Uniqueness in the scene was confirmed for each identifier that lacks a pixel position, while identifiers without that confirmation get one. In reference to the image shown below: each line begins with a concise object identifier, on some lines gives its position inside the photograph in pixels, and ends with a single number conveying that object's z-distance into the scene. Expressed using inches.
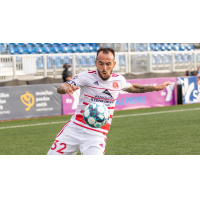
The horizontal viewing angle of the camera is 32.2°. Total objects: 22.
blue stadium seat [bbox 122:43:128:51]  932.6
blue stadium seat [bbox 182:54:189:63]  932.7
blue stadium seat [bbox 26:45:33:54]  912.1
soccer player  193.5
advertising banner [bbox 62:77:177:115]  640.4
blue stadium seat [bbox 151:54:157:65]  878.0
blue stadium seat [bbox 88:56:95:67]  792.7
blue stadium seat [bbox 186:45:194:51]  1173.7
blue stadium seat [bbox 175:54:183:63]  917.8
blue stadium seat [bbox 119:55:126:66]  805.7
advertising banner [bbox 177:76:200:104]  768.9
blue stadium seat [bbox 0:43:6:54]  801.4
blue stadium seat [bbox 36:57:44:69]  723.1
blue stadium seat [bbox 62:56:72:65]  756.6
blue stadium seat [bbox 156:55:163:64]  877.8
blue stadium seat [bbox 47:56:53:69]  739.9
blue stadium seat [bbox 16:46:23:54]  895.8
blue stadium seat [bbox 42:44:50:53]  938.9
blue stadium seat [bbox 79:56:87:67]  772.0
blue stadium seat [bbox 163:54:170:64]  890.1
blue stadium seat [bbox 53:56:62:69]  747.4
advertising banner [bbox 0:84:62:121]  577.0
